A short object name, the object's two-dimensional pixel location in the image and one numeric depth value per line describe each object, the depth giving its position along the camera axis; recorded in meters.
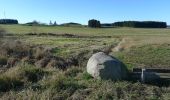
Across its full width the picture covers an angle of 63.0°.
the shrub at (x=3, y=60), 6.52
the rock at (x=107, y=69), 4.27
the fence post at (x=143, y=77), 4.26
